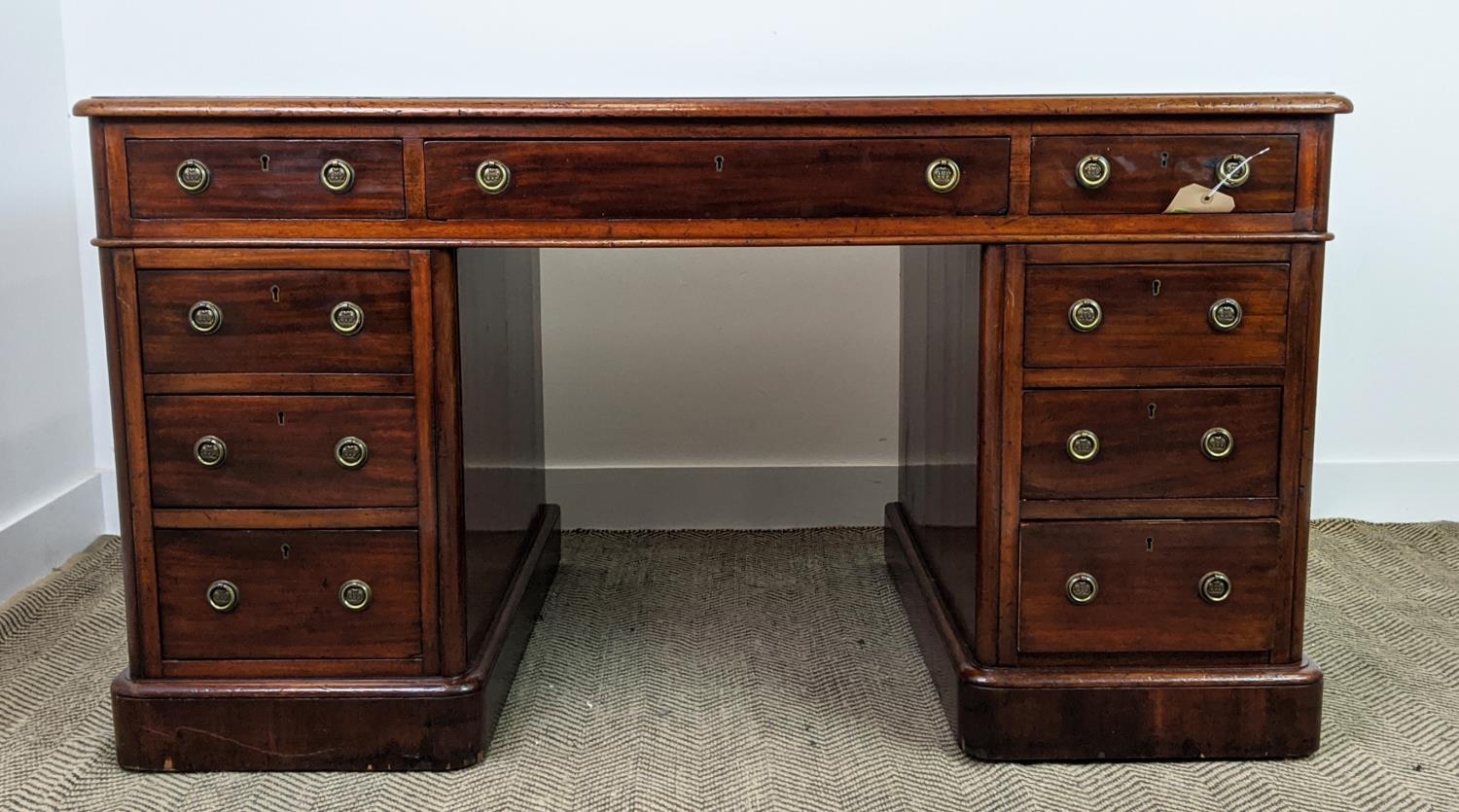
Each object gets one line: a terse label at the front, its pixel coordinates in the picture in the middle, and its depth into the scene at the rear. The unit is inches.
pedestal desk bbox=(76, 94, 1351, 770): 65.0
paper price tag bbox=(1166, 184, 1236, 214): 65.6
